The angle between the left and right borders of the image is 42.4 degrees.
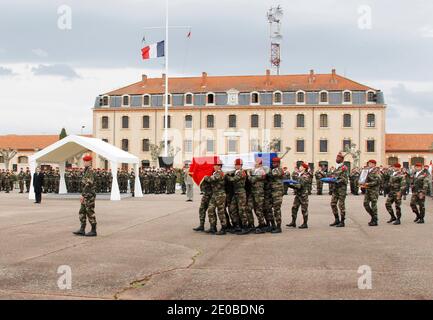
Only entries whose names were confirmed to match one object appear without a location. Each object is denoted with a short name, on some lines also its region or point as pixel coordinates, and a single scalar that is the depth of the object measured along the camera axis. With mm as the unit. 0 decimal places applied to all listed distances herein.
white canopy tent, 26922
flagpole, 40375
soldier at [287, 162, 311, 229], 14656
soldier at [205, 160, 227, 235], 13211
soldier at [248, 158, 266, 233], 13445
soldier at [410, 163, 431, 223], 16203
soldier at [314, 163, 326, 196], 33844
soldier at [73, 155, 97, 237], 12594
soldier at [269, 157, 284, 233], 13625
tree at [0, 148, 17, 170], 66469
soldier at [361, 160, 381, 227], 14969
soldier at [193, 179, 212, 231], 13641
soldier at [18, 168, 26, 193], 37281
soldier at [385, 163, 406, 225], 15656
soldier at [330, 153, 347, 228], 14586
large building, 69125
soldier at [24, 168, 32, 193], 36500
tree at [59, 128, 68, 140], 82412
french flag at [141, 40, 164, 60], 39406
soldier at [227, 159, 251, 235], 13273
